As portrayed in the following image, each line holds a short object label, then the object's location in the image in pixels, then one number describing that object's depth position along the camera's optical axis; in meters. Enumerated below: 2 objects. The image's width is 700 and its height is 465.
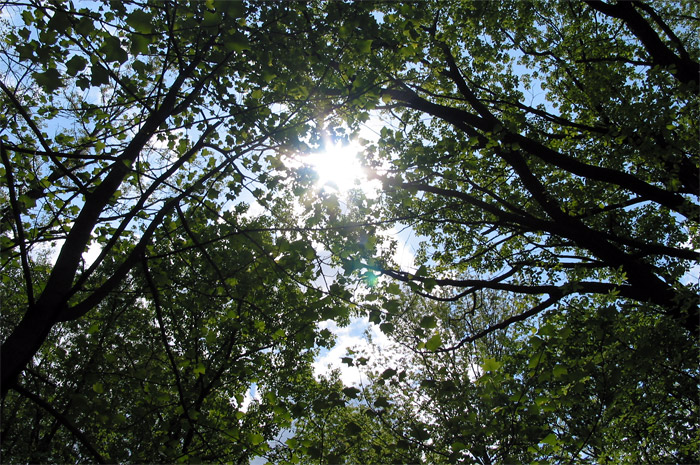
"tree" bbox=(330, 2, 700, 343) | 5.79
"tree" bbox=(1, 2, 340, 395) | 2.80
